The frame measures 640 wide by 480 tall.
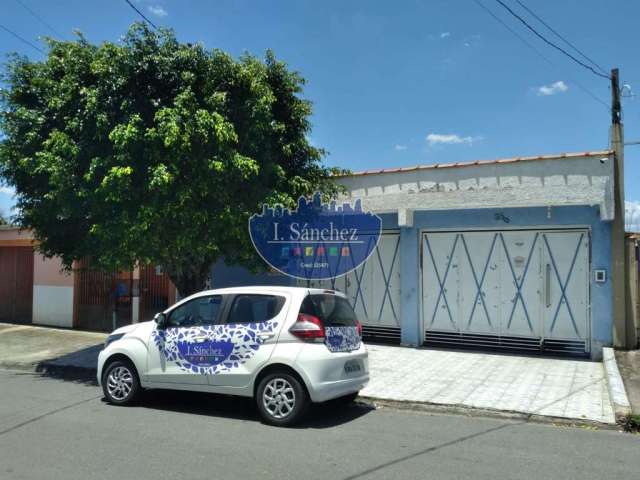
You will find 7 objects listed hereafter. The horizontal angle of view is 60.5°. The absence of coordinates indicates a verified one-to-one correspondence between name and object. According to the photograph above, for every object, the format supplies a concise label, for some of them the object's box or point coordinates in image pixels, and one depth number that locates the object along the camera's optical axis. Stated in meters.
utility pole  9.75
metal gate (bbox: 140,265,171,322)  14.33
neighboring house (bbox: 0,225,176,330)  14.40
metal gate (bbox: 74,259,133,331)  14.49
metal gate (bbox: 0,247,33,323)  16.45
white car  6.25
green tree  8.51
